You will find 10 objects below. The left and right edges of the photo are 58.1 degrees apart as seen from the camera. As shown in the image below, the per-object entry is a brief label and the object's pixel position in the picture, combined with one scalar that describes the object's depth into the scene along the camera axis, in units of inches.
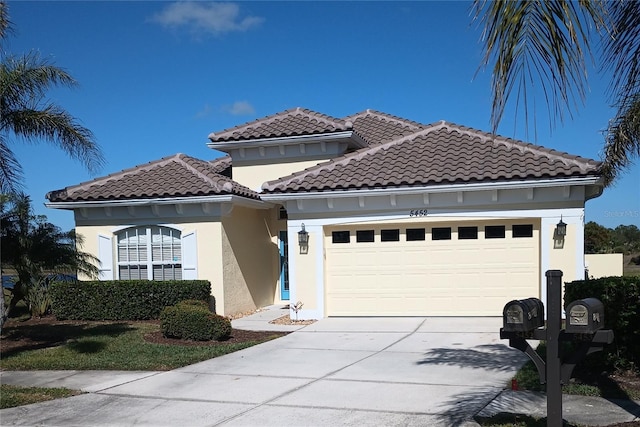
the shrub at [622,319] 288.5
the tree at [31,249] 481.1
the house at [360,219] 522.0
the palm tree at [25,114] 410.6
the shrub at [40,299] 610.2
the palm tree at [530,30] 160.7
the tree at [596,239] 1684.8
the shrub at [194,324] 463.2
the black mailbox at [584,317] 176.1
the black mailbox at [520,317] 182.7
